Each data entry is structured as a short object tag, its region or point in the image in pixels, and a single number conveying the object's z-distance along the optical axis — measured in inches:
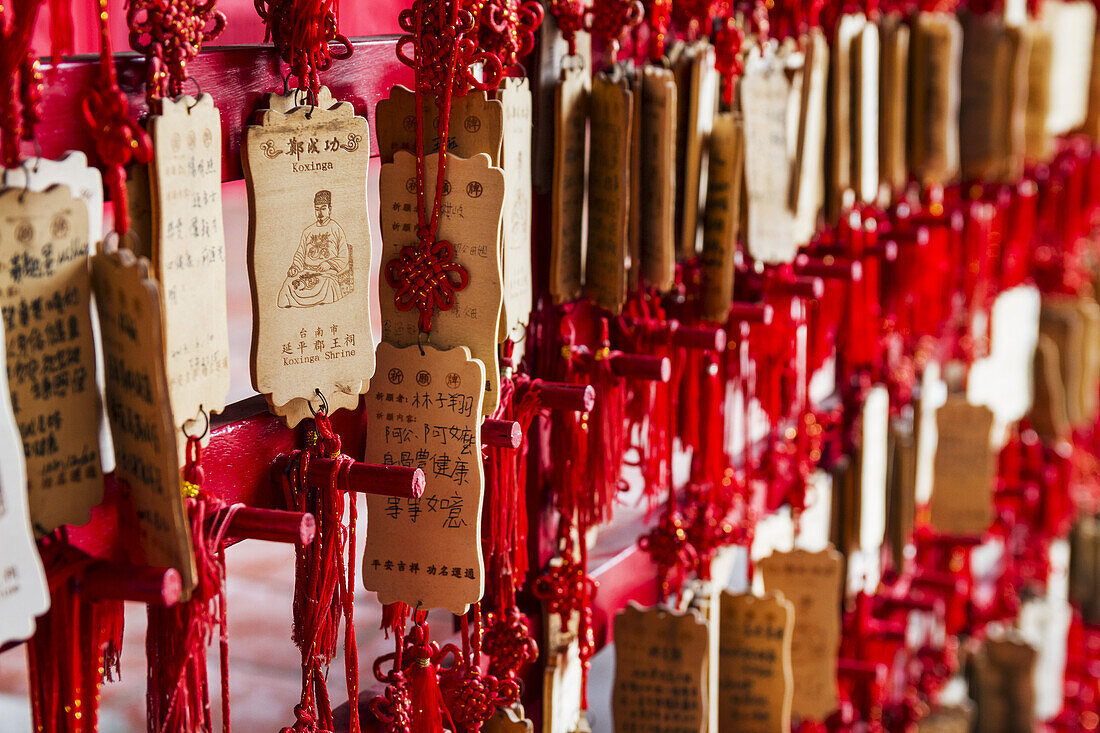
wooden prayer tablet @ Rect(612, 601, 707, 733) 55.0
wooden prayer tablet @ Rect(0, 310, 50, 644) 40.0
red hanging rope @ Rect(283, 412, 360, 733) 46.1
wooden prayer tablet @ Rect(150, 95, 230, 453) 42.2
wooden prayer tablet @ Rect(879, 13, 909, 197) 63.4
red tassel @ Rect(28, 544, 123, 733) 42.2
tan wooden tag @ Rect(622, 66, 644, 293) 51.5
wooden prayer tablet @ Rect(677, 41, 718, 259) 53.2
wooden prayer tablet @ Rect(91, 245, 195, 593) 40.8
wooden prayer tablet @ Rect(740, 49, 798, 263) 56.5
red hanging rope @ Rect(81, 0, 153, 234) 41.3
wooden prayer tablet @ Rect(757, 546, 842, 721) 62.4
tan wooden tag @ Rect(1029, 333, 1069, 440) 98.8
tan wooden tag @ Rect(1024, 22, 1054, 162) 85.1
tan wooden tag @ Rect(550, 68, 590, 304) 50.5
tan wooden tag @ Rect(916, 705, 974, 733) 82.0
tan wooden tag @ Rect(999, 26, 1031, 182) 74.6
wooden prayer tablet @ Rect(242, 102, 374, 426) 44.2
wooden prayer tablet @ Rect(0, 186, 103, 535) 40.8
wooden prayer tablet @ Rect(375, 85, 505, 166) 47.2
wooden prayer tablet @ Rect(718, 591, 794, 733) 58.0
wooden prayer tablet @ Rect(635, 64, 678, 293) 51.5
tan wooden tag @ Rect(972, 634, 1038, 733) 89.5
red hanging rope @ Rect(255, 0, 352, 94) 44.5
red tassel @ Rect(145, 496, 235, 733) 42.8
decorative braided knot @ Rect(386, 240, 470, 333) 46.9
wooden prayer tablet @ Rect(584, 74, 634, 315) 50.8
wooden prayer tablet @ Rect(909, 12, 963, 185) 66.4
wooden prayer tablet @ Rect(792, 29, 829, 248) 57.5
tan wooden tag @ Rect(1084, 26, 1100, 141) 100.8
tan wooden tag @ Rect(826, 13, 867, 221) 59.7
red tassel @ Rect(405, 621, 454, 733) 48.4
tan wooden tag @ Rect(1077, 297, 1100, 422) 102.1
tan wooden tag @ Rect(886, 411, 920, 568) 75.5
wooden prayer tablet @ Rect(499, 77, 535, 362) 48.5
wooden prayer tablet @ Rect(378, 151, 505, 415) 46.7
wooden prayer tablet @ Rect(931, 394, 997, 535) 81.8
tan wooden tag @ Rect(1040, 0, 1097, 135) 90.5
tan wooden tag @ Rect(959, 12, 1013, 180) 73.9
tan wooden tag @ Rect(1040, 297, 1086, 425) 100.2
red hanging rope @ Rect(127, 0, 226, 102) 42.0
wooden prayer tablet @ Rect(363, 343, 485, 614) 47.0
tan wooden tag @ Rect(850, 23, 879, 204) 61.4
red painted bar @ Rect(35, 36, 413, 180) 42.2
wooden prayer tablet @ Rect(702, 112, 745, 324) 54.2
